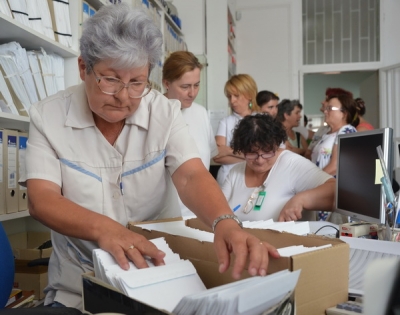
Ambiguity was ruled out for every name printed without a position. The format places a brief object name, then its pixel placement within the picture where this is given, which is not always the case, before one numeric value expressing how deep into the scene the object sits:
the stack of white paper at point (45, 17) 1.94
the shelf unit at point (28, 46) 1.73
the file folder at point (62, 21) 2.02
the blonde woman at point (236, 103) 3.15
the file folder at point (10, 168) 1.79
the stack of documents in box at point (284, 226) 1.11
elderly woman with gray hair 1.04
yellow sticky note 1.41
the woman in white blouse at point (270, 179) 1.93
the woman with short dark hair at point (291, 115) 4.52
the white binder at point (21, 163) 1.88
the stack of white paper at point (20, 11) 1.76
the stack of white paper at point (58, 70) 2.06
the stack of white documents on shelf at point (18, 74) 1.80
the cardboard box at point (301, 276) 0.68
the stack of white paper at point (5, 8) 1.67
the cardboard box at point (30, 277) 1.84
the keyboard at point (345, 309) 0.75
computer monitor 1.43
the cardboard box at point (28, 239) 2.17
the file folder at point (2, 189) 1.76
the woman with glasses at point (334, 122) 3.10
